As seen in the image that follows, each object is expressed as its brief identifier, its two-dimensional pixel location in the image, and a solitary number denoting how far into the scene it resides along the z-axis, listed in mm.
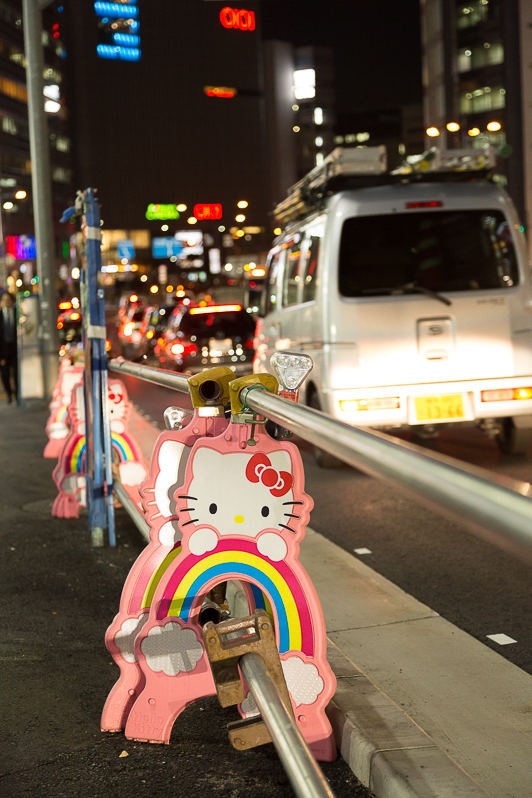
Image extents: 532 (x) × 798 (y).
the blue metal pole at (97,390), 7203
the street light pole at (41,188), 19500
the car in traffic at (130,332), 33625
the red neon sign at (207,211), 113750
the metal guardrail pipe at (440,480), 1691
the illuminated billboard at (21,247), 67088
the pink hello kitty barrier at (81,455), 7902
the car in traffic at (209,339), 20375
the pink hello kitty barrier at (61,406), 11078
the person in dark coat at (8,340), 19984
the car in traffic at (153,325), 28188
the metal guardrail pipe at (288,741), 2641
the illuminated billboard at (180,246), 115062
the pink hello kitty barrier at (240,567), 3648
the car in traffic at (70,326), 37053
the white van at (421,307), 9859
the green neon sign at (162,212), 103562
